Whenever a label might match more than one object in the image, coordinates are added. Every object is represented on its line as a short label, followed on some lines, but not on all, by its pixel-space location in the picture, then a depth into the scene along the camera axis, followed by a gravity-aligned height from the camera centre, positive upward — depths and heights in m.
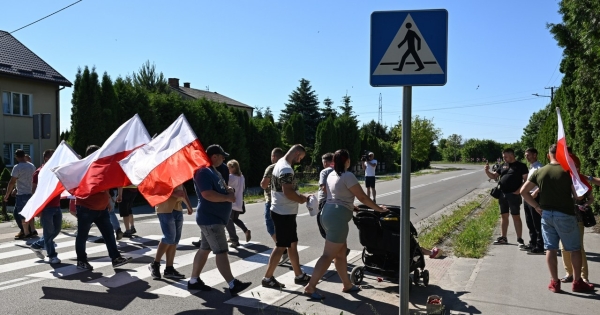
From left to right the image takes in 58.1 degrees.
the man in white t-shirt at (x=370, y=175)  19.25 -0.92
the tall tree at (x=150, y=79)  59.56 +8.05
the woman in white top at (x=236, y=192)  10.31 -0.81
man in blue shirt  6.80 -0.80
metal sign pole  4.39 -0.42
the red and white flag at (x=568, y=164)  6.77 -0.19
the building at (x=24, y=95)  25.53 +2.76
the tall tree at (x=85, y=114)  20.72 +1.42
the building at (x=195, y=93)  62.94 +7.02
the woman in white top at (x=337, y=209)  6.52 -0.72
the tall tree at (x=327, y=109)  66.57 +5.10
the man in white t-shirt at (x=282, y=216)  7.25 -0.90
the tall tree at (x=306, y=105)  65.00 +5.45
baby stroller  7.12 -1.28
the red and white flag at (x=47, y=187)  8.70 -0.59
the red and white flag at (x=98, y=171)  7.84 -0.30
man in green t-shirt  6.78 -0.89
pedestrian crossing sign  4.34 +0.83
